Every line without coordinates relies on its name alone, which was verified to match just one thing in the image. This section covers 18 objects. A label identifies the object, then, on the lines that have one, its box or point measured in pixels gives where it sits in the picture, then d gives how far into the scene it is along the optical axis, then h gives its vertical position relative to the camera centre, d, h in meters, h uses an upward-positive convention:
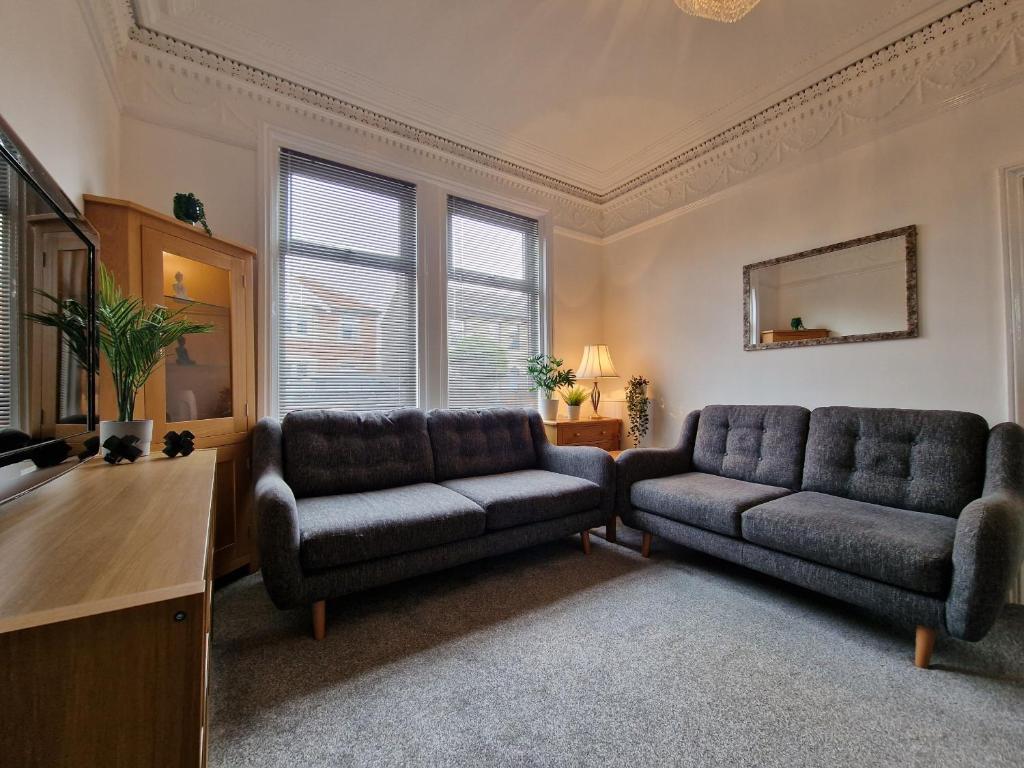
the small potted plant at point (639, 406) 3.84 -0.17
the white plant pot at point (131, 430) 1.73 -0.14
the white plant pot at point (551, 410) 3.87 -0.19
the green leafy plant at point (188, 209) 2.15 +0.90
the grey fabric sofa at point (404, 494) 1.76 -0.55
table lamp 3.90 +0.21
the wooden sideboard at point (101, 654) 0.58 -0.36
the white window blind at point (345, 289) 2.90 +0.71
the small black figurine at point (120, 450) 1.61 -0.21
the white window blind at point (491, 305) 3.61 +0.73
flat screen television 0.88 +0.16
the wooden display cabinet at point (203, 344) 1.91 +0.25
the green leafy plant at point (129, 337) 1.70 +0.23
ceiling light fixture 1.88 +1.62
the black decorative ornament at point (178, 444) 1.79 -0.21
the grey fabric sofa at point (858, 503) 1.52 -0.57
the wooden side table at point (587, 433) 3.64 -0.38
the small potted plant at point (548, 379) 3.88 +0.08
